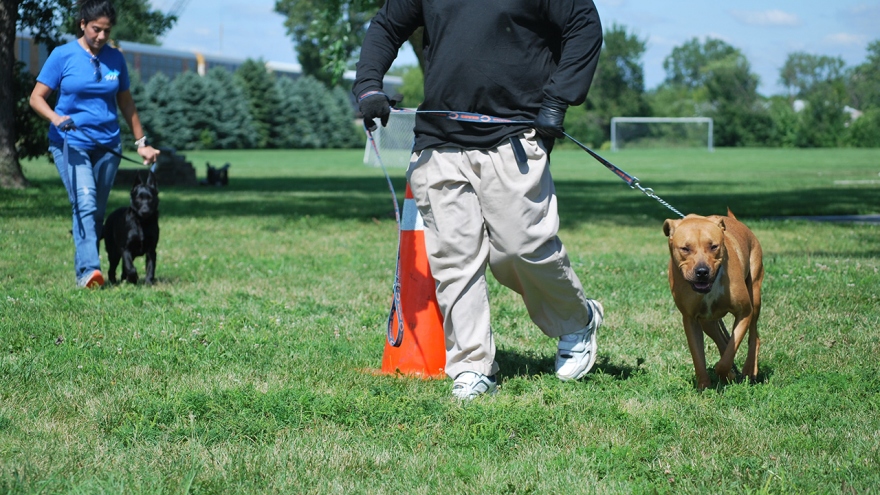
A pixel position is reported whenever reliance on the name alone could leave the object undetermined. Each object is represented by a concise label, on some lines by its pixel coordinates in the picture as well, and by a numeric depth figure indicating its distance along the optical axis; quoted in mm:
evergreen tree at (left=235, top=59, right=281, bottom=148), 65125
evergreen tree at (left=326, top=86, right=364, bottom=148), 69688
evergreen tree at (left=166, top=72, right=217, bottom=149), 57781
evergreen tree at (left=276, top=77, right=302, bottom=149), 66500
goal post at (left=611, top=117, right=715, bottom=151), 64500
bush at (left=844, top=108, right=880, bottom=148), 66500
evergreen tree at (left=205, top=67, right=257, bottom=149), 60625
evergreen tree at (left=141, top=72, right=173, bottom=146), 56125
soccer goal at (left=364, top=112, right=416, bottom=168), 39391
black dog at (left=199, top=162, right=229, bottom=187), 23609
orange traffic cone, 4898
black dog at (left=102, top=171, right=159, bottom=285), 7941
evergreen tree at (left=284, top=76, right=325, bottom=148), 67312
